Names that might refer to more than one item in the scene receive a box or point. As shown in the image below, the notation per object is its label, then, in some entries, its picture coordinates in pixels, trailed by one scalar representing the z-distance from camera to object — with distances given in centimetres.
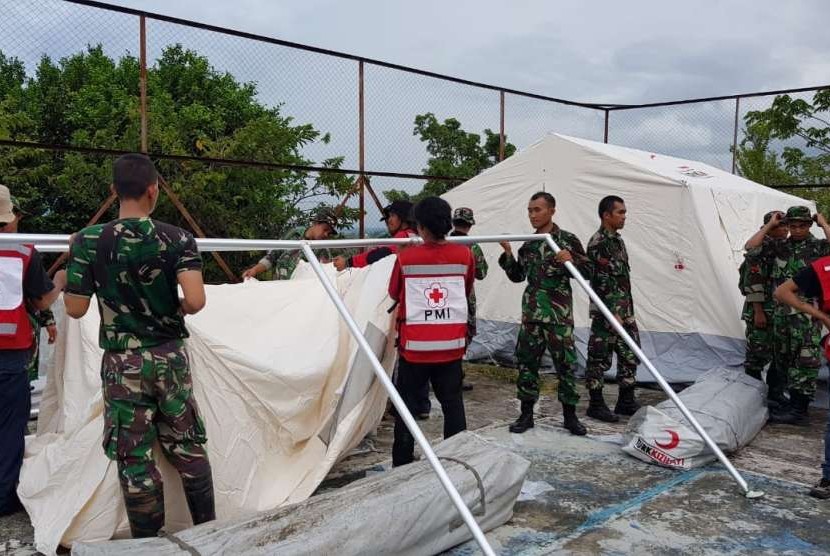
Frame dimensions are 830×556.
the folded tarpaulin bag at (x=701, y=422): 438
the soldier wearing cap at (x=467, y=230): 559
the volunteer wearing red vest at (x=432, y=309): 383
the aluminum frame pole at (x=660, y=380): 402
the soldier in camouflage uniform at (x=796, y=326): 554
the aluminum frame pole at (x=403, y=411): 265
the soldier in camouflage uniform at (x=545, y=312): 505
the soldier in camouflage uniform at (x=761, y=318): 600
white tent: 679
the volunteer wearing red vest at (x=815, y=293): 384
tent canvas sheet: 328
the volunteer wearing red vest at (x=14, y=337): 358
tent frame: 274
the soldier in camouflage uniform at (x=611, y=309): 565
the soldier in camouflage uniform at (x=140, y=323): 277
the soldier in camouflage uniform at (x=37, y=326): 395
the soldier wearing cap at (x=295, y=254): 587
